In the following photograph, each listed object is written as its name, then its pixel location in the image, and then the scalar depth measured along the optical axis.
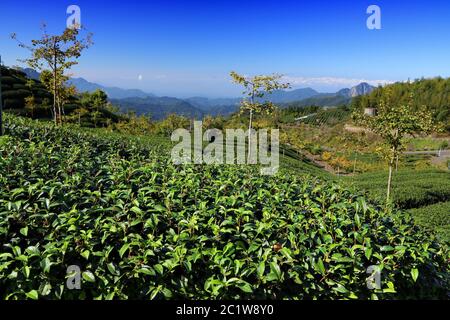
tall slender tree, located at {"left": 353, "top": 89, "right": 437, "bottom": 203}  10.91
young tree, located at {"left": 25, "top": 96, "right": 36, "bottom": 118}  28.31
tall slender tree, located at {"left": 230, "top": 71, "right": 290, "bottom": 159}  13.03
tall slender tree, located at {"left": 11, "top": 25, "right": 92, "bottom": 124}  14.52
